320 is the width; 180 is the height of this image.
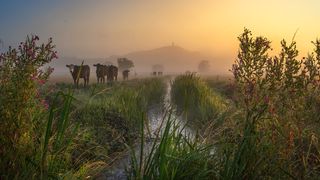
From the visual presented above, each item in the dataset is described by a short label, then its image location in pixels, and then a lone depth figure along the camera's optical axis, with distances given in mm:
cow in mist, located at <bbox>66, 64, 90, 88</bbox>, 25320
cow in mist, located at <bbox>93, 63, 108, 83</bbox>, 29381
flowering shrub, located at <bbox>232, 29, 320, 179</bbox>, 4609
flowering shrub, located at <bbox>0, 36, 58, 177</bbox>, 4078
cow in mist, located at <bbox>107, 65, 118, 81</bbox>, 32594
